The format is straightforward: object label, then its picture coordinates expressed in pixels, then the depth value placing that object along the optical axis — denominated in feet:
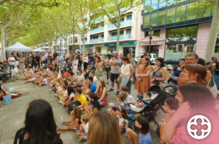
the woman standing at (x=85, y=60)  30.16
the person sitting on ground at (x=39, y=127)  4.33
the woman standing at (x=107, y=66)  21.43
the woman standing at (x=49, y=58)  42.06
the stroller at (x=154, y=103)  9.14
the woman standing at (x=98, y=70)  20.61
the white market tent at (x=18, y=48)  43.51
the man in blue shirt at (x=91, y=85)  15.52
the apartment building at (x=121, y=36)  82.38
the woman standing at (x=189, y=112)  3.49
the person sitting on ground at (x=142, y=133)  6.93
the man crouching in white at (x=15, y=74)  28.99
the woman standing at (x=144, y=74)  13.00
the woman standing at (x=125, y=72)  14.69
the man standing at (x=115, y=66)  17.79
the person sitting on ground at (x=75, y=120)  10.30
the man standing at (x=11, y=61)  32.91
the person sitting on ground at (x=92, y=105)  11.47
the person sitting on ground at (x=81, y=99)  12.94
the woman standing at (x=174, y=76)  12.34
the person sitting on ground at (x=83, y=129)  9.00
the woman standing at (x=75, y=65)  26.45
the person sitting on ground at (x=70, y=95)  14.41
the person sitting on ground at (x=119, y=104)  10.25
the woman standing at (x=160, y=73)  11.61
